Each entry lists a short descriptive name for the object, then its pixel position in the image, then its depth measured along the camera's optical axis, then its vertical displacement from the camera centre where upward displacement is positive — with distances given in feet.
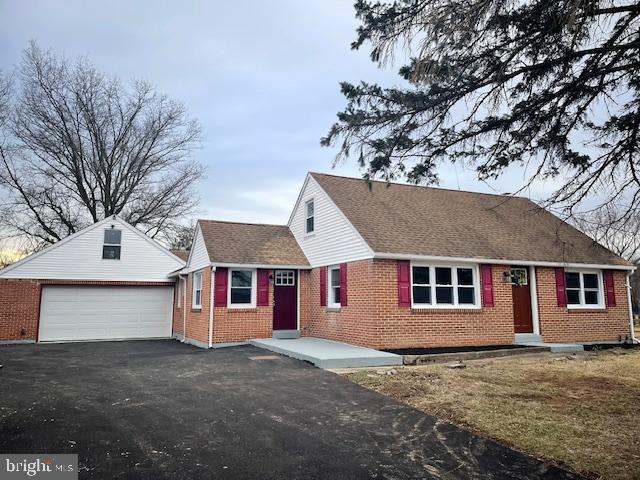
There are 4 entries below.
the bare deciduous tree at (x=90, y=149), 84.69 +30.01
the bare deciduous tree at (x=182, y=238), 104.63 +13.78
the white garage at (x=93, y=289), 58.08 +0.72
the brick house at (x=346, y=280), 42.93 +1.66
